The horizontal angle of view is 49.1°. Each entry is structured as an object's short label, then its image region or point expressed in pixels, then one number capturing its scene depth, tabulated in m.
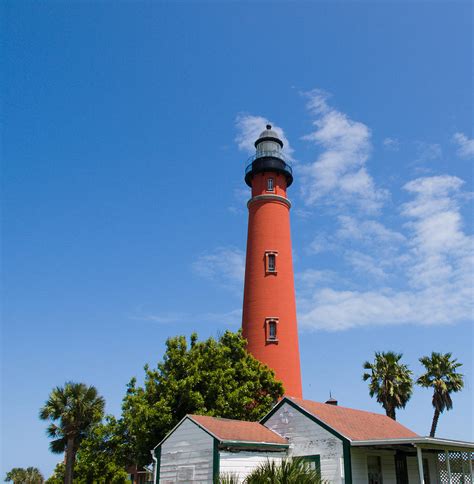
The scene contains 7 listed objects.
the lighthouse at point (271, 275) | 29.42
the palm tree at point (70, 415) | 32.00
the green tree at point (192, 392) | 23.00
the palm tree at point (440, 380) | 34.72
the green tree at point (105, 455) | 25.06
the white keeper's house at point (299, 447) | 16.56
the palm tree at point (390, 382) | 33.75
